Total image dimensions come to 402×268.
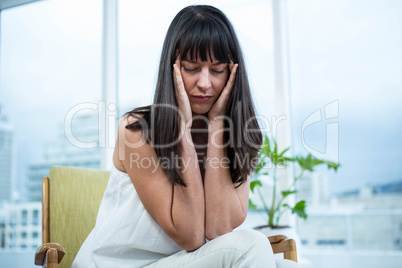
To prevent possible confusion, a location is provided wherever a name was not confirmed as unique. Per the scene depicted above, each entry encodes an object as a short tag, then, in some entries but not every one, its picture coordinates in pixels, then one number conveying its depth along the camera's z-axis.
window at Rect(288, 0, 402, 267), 2.44
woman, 1.11
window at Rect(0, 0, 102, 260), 3.08
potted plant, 2.17
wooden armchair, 1.47
